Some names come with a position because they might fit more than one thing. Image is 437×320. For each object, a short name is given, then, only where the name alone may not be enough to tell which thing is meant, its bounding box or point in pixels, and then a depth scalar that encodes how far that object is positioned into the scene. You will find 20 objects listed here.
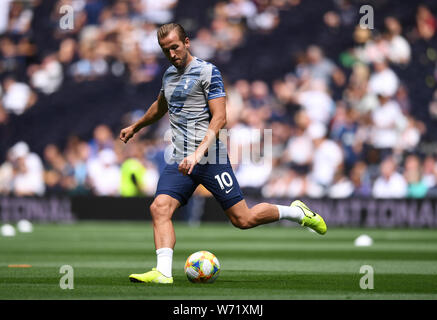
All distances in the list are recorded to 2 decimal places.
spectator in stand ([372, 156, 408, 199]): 21.59
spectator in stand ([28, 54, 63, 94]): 26.50
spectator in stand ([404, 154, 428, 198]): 21.61
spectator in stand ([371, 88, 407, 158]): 22.00
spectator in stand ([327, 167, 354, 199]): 22.20
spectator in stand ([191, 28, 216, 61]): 25.20
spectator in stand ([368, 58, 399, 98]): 22.41
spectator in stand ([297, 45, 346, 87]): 23.72
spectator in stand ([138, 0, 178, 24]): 26.48
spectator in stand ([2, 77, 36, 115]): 26.14
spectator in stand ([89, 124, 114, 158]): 24.36
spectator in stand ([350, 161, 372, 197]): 22.05
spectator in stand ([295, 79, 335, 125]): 23.08
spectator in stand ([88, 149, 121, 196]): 24.53
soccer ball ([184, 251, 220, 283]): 9.33
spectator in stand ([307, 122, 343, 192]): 22.12
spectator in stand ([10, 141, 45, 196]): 24.59
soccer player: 9.14
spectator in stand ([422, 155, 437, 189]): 21.44
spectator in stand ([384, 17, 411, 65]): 23.25
